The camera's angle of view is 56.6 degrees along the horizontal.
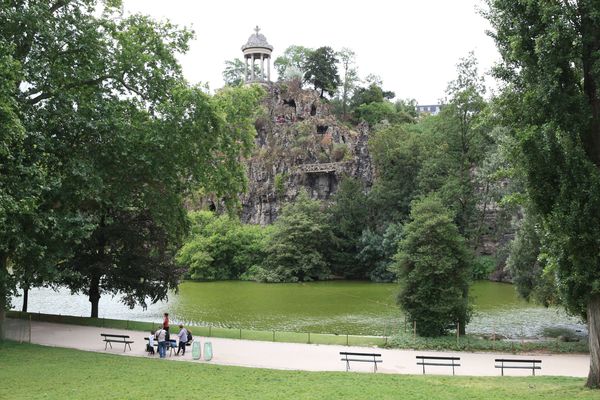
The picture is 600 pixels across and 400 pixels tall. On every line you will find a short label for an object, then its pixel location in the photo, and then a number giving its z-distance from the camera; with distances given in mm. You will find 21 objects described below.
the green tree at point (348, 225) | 59938
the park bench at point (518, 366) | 16078
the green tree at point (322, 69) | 78625
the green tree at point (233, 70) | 94875
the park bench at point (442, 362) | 16025
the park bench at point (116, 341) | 18578
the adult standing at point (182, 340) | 17984
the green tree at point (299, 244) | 56625
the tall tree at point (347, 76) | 82750
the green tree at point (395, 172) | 57344
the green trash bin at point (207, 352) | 17172
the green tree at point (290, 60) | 87694
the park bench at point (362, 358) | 16203
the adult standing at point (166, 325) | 18417
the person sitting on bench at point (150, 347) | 18078
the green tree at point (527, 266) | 26281
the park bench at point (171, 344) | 17875
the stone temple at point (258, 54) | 77875
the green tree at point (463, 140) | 29047
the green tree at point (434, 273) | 23453
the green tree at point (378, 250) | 54781
